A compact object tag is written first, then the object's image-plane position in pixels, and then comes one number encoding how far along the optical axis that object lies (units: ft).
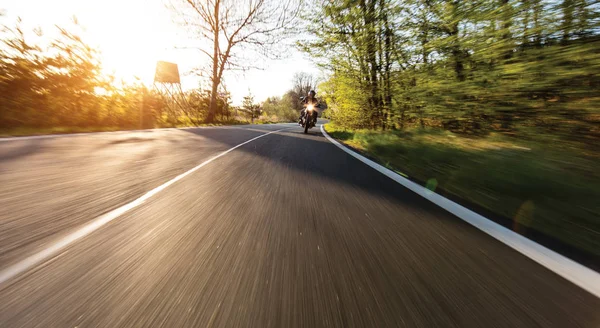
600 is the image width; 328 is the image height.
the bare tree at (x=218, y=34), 68.28
